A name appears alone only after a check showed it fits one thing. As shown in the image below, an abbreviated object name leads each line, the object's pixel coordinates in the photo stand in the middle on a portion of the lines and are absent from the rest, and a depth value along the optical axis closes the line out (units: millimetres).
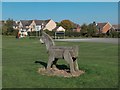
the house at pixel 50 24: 125375
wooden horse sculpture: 12008
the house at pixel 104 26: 119875
